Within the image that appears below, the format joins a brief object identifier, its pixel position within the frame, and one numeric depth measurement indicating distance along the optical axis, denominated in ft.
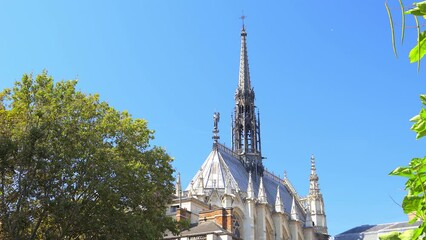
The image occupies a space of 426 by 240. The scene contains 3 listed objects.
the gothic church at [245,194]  164.74
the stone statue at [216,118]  224.53
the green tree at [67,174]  79.15
